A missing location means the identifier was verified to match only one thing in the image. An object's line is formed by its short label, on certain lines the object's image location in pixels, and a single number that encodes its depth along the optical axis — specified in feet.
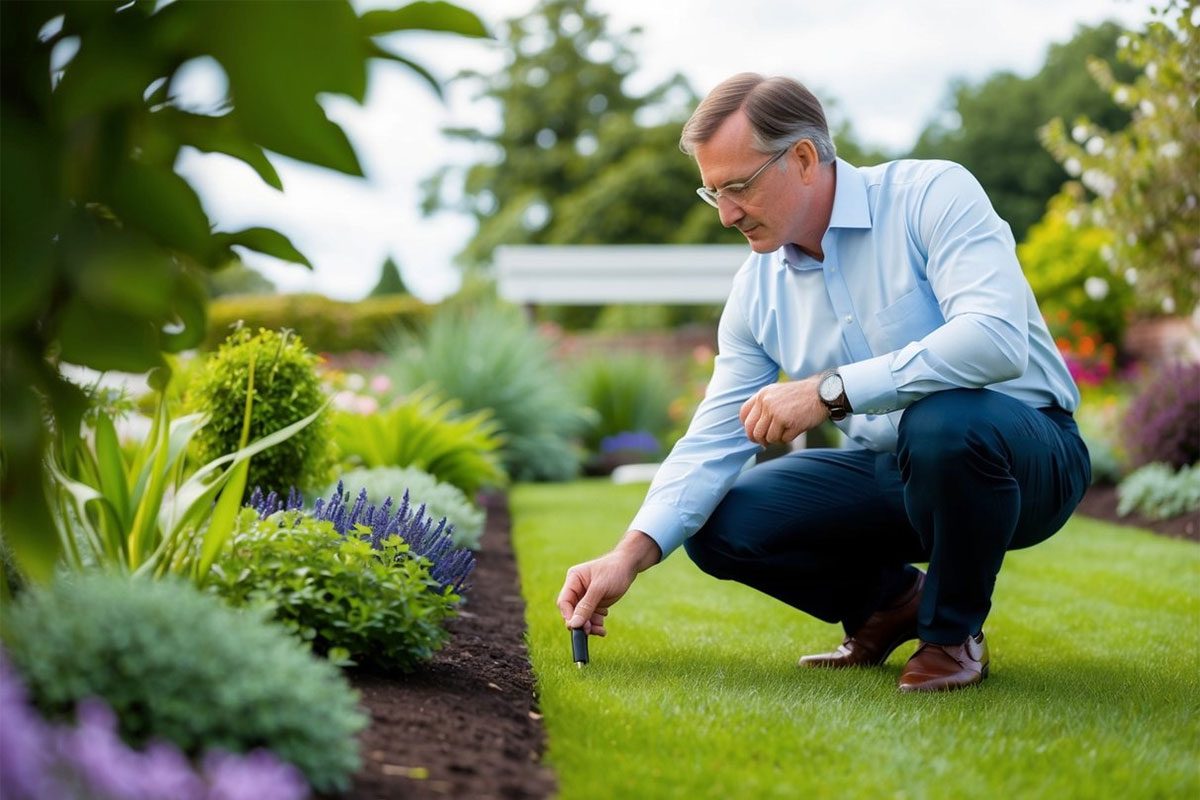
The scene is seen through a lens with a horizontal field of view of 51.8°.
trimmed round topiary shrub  12.87
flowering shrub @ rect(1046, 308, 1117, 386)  36.47
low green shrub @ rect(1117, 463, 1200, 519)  21.02
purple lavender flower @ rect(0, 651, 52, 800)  4.13
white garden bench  48.19
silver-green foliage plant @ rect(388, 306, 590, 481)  28.89
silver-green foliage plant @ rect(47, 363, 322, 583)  7.18
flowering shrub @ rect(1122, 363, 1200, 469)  22.75
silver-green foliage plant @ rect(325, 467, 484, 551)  14.03
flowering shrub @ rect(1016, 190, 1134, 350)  43.68
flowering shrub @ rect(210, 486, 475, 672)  7.17
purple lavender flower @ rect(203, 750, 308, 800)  4.33
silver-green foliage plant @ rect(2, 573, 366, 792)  5.11
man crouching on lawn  8.59
